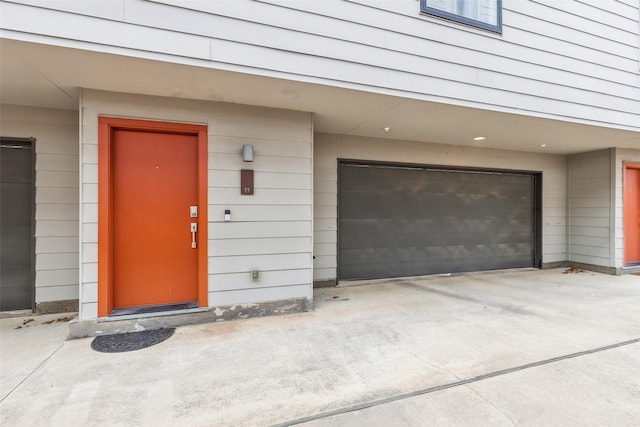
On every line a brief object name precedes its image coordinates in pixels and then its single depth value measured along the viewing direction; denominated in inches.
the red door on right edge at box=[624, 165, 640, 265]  234.1
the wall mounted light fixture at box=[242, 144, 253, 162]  136.1
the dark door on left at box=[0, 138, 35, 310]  139.9
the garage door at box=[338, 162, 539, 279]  202.1
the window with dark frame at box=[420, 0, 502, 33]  133.8
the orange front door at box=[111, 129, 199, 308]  128.3
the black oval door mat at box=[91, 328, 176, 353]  108.0
